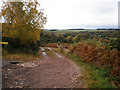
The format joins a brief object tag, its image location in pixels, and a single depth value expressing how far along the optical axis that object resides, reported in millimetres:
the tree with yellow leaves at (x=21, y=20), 10023
